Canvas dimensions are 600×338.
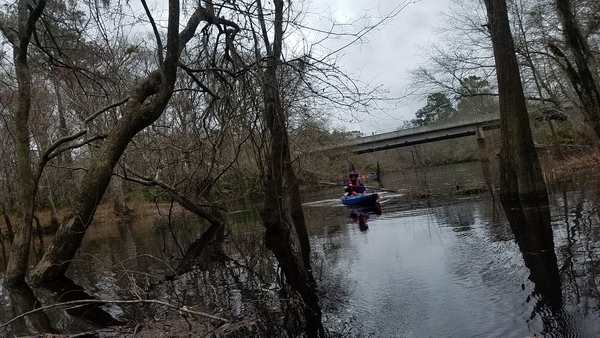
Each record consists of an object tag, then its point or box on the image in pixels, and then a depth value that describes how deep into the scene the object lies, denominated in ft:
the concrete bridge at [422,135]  143.84
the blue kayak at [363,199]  60.75
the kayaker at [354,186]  65.46
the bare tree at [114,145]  29.66
